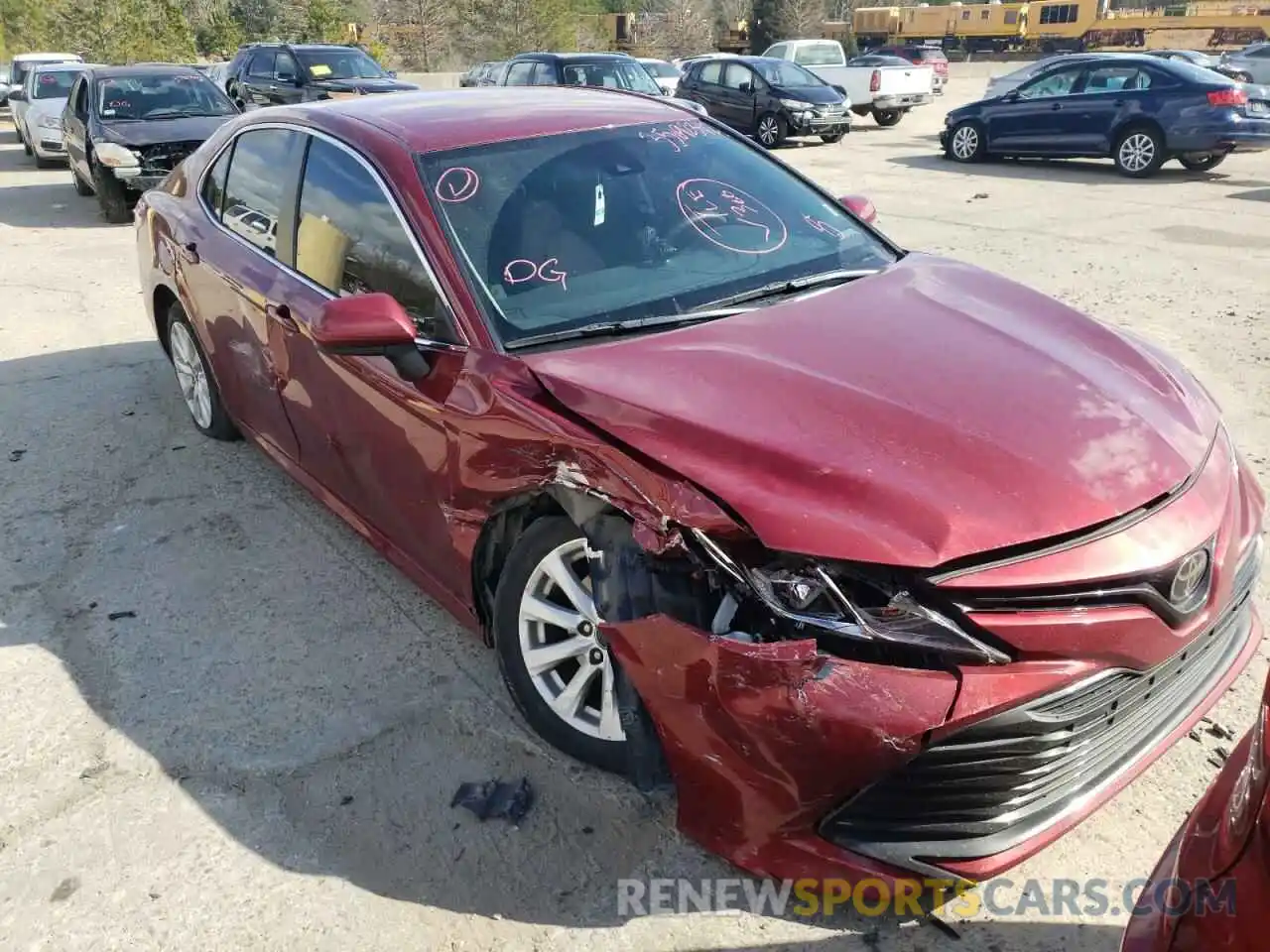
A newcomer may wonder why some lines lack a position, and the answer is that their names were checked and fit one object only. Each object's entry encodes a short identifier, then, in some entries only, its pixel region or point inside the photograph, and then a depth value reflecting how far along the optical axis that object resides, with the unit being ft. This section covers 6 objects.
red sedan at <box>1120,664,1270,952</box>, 4.50
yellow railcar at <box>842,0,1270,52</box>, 163.84
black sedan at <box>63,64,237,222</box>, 35.32
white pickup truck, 70.44
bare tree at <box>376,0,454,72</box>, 133.39
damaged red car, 6.80
